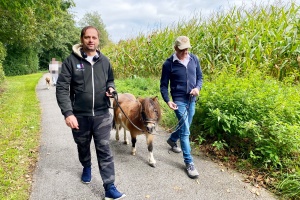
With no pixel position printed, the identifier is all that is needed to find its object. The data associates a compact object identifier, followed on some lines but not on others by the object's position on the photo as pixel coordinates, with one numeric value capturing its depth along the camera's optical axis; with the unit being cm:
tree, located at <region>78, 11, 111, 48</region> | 5303
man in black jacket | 289
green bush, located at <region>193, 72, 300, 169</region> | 362
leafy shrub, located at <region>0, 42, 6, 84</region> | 1308
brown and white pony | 362
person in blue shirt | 383
